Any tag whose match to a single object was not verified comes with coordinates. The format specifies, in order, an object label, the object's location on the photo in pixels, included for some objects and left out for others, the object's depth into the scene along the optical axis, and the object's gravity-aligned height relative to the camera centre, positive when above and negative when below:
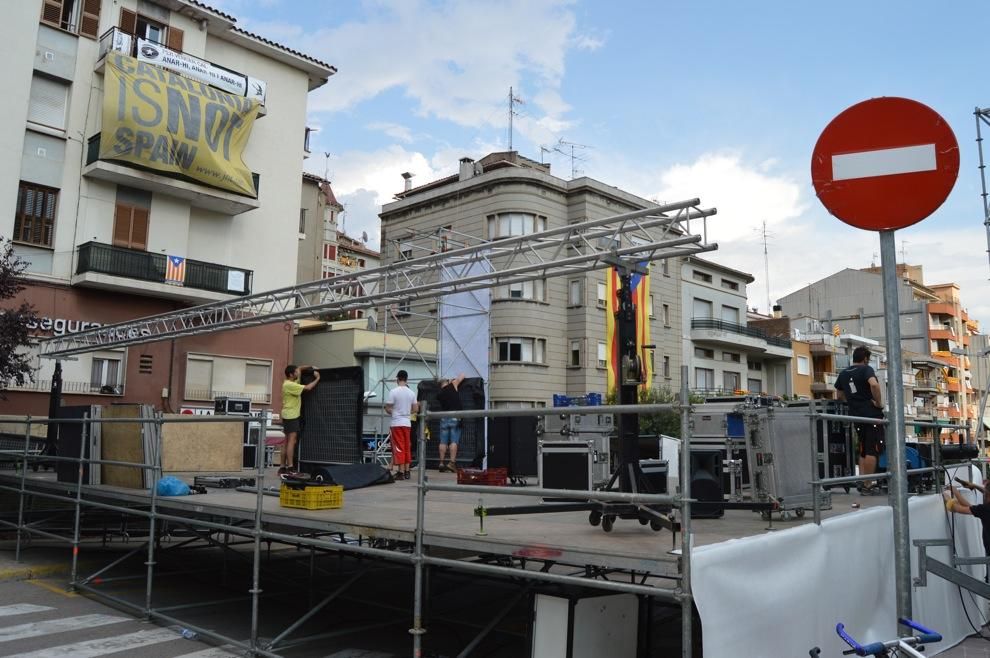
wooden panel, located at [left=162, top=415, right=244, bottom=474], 10.39 -0.40
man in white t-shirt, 11.62 -0.05
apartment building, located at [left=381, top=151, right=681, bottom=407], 34.84 +6.36
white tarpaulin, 3.93 -0.91
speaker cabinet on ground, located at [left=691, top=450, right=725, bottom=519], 6.22 -0.52
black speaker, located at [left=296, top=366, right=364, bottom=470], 11.48 +0.03
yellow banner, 23.36 +9.42
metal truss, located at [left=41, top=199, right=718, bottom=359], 9.11 +2.31
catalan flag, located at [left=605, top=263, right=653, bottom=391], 11.73 +1.96
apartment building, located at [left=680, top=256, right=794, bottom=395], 44.31 +5.63
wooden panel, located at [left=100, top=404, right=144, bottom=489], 8.80 -0.35
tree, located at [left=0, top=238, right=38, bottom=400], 15.05 +1.74
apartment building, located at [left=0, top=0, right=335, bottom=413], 22.77 +7.47
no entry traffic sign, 3.66 +1.31
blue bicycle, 3.46 -0.97
